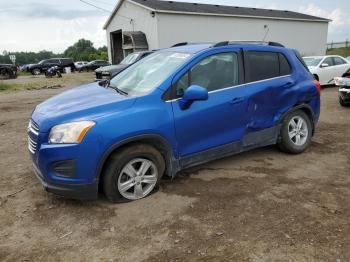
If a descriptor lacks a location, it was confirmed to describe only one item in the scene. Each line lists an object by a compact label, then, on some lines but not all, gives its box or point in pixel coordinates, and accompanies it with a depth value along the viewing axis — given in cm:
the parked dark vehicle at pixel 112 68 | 1550
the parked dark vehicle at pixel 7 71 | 2995
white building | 2403
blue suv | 376
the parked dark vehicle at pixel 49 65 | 3872
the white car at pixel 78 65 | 4297
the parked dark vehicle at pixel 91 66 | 4303
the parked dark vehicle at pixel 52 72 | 3072
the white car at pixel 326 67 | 1423
